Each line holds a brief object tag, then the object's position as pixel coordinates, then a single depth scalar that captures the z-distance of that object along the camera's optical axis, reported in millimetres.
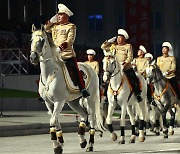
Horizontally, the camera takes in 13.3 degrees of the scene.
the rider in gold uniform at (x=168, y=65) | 21859
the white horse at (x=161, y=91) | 21156
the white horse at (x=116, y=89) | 18375
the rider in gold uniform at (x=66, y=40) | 16906
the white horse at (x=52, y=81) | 15867
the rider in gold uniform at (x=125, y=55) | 19688
